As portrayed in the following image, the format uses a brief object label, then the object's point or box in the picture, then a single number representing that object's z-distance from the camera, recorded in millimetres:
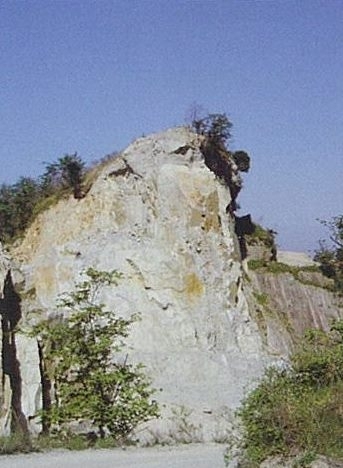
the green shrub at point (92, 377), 15352
